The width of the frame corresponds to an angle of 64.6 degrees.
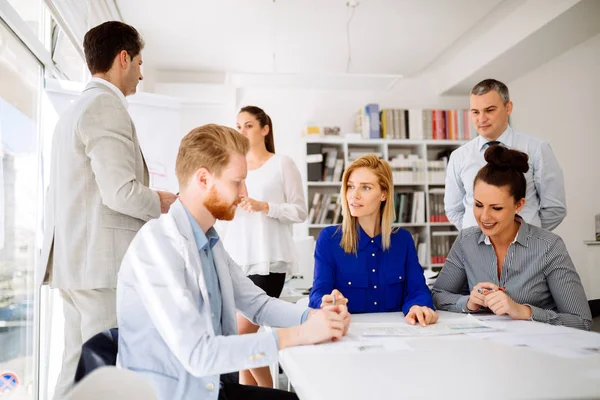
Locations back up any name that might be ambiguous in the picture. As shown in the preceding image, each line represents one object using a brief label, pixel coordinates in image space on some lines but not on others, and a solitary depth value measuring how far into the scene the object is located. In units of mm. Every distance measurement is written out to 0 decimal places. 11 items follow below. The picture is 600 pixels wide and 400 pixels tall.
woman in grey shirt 1464
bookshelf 5223
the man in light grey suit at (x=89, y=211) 1604
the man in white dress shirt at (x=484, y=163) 2273
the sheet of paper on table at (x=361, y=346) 1057
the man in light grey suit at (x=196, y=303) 965
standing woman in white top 2361
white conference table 785
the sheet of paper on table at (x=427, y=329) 1235
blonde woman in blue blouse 1724
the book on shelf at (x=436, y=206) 5359
